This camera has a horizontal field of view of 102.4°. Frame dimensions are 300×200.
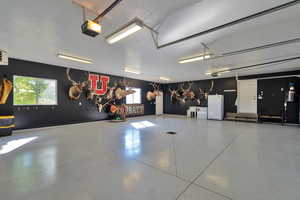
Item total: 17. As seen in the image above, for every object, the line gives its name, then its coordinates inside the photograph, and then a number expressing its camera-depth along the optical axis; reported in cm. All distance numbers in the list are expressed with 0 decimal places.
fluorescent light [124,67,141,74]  637
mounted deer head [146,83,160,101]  1017
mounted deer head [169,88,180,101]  1084
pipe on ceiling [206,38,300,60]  315
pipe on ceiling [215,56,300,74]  462
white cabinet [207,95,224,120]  845
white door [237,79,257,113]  769
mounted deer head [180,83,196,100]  997
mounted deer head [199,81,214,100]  920
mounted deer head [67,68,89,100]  610
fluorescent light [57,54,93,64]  437
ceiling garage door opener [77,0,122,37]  193
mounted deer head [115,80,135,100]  796
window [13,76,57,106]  494
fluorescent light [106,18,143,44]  207
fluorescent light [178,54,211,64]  385
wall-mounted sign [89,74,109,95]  695
